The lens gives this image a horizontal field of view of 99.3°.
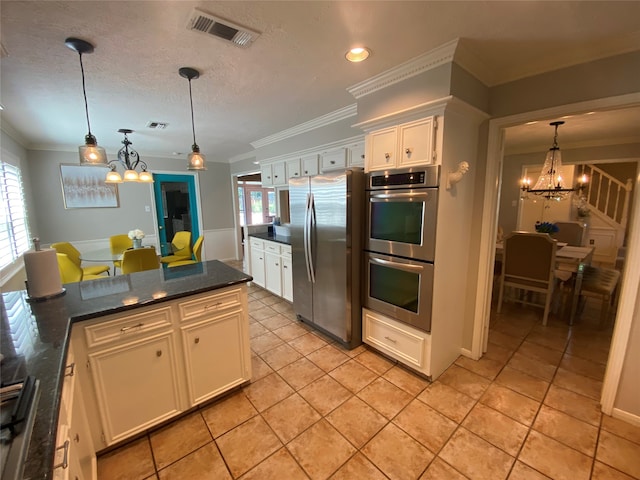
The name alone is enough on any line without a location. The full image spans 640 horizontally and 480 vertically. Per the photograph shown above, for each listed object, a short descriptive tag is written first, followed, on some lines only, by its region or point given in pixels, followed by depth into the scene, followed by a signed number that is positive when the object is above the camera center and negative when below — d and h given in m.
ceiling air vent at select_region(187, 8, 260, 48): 1.49 +1.01
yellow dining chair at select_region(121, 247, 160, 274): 3.10 -0.65
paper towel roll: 1.58 -0.40
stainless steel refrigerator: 2.51 -0.45
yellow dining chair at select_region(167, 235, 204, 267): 4.00 -0.76
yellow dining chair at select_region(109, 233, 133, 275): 4.41 -0.64
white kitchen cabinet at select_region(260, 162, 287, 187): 4.27 +0.47
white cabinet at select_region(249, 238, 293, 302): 3.73 -0.94
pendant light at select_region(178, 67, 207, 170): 2.53 +0.41
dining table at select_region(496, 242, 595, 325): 3.07 -0.78
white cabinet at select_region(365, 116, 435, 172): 2.01 +0.45
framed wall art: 4.75 +0.30
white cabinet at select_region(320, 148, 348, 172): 3.22 +0.52
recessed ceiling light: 1.84 +1.02
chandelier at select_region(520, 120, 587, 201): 3.89 +0.37
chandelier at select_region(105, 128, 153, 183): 3.15 +0.33
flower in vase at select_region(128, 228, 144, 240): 4.02 -0.45
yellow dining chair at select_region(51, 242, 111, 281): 3.71 -0.72
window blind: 2.87 -0.13
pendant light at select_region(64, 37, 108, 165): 2.06 +0.39
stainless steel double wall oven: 2.07 -0.34
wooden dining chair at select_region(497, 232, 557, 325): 3.06 -0.74
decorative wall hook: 1.98 +0.19
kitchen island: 0.95 -0.60
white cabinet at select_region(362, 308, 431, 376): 2.24 -1.23
